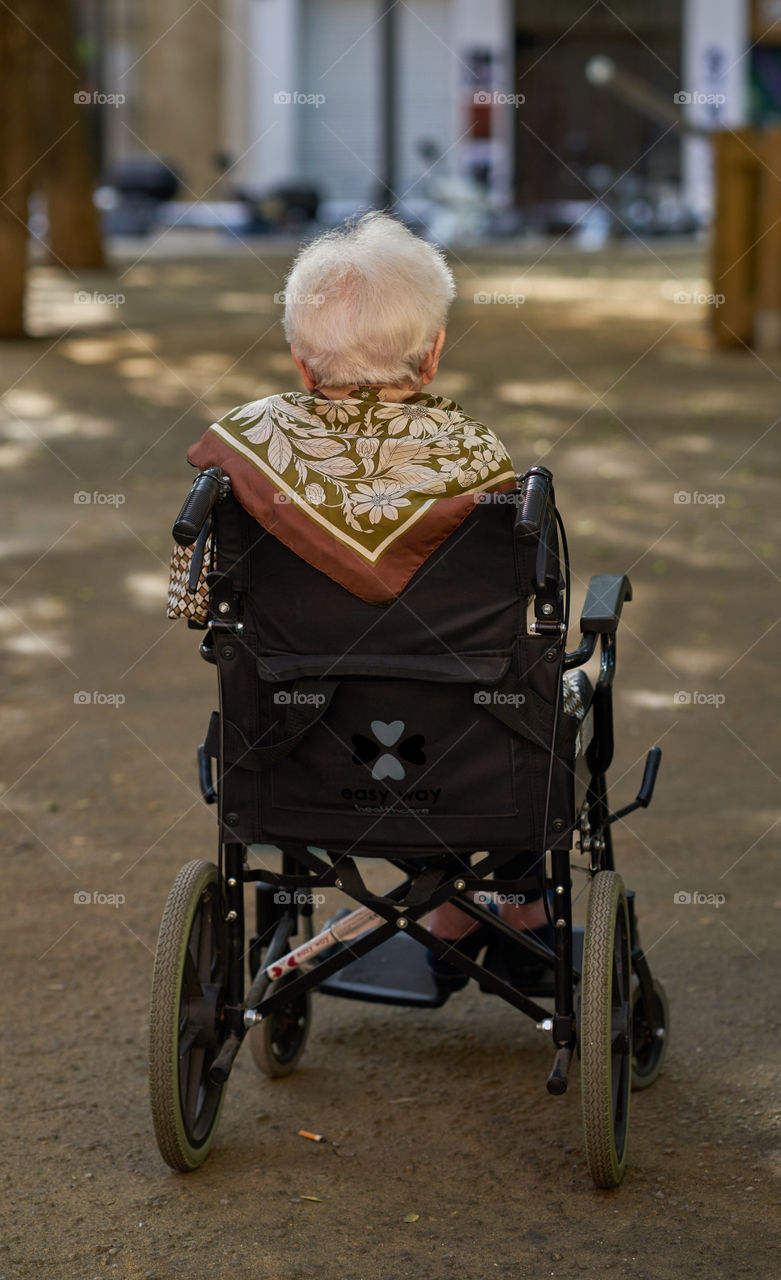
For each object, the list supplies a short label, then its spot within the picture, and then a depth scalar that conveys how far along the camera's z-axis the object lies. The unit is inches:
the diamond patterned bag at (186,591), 222.2
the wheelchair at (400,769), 212.2
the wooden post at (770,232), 950.4
